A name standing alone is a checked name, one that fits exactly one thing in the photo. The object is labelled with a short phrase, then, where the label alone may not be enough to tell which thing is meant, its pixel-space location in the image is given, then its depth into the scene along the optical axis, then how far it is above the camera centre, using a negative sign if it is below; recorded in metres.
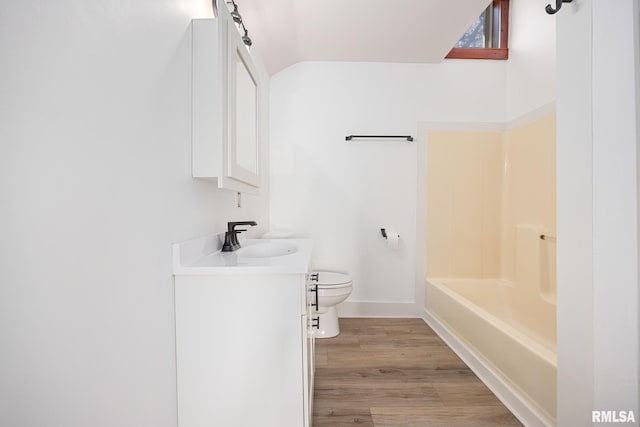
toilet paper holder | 2.64 -0.19
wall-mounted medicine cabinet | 1.14 +0.44
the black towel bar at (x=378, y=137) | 2.62 +0.65
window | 2.66 +1.58
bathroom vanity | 1.06 -0.47
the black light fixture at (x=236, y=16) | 1.47 +0.97
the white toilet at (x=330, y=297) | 2.07 -0.60
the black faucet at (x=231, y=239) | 1.43 -0.14
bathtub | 1.33 -0.77
